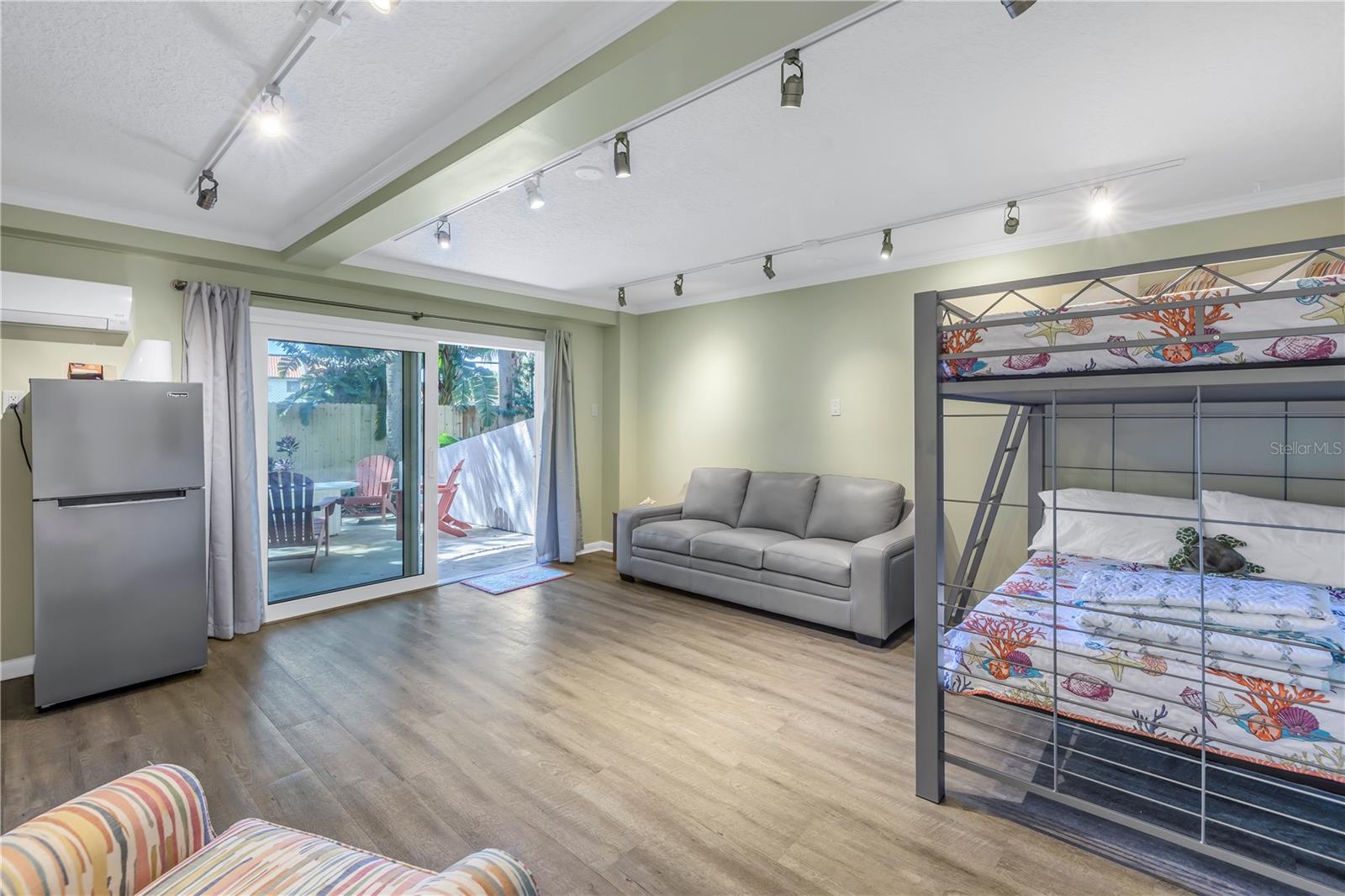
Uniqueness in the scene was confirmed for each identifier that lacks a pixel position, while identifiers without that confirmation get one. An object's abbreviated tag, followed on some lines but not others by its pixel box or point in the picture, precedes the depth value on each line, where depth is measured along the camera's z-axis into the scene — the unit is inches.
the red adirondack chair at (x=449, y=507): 264.7
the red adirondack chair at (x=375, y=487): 186.2
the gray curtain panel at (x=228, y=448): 147.7
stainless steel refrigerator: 115.1
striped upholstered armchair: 44.4
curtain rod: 148.2
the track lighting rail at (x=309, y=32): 67.7
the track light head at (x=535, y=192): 111.3
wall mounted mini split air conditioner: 120.9
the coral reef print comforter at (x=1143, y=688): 65.8
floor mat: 199.3
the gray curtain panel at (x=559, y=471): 228.8
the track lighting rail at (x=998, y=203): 109.2
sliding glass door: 169.2
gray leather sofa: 147.7
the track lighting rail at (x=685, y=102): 67.4
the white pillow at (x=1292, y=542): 103.5
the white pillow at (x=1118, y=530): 121.4
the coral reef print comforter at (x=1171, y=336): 60.1
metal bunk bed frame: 62.7
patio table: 180.5
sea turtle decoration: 110.1
